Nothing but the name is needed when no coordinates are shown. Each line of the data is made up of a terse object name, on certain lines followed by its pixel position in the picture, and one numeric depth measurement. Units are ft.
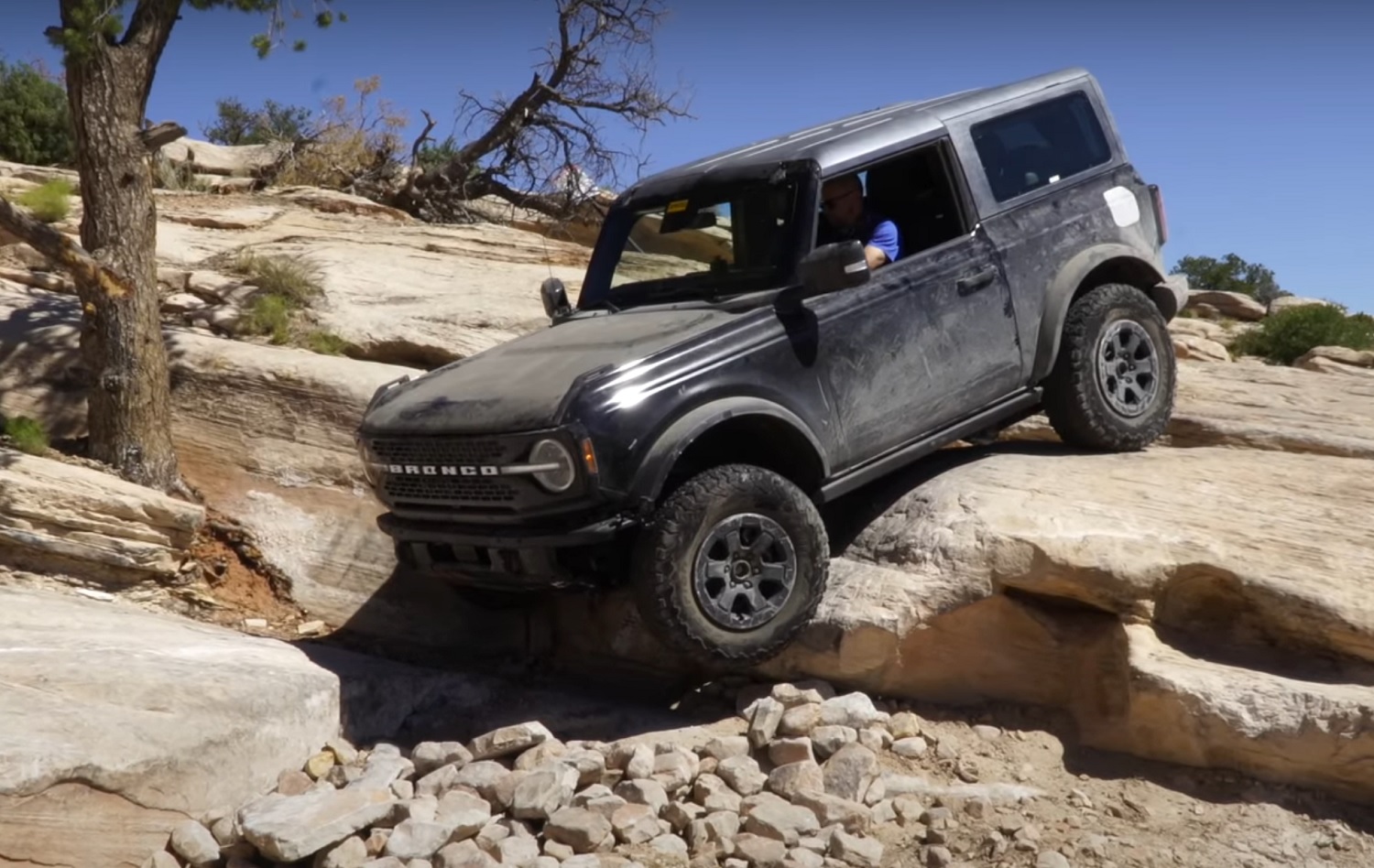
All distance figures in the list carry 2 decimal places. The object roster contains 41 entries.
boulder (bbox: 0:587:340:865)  14.47
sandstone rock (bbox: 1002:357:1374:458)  23.57
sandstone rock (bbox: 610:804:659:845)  14.96
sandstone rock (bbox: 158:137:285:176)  56.08
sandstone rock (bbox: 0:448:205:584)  21.08
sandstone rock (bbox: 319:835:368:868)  14.55
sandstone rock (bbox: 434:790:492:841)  15.10
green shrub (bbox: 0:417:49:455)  24.09
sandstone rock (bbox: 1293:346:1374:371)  46.83
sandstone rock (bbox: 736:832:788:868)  14.24
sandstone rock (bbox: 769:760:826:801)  15.88
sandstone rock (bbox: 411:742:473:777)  17.08
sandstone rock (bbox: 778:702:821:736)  16.99
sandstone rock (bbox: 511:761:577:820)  15.38
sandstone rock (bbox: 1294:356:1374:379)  38.50
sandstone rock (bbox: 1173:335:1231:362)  36.99
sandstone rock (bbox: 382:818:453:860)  14.57
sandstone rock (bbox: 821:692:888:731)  17.44
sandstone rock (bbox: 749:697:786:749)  16.99
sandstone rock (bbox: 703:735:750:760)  16.75
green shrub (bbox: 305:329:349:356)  30.12
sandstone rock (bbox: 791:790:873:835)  15.11
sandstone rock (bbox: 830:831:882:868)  14.40
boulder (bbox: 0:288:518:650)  22.99
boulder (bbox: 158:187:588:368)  31.24
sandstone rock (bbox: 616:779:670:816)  15.53
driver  19.88
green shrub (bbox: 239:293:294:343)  30.37
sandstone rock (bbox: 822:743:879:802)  15.93
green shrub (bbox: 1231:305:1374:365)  56.75
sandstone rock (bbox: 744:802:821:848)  14.75
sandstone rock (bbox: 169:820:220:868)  15.08
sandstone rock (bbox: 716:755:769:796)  15.99
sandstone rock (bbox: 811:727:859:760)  16.76
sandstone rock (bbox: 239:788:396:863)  14.65
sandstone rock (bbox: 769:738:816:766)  16.48
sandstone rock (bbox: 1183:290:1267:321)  78.02
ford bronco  16.58
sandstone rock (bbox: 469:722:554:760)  17.12
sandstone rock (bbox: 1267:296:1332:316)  79.51
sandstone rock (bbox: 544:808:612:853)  14.75
